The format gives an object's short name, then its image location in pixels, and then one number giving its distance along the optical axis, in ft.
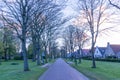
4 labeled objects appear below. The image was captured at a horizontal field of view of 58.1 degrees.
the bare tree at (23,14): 38.63
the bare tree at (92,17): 49.17
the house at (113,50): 139.23
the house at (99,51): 174.29
